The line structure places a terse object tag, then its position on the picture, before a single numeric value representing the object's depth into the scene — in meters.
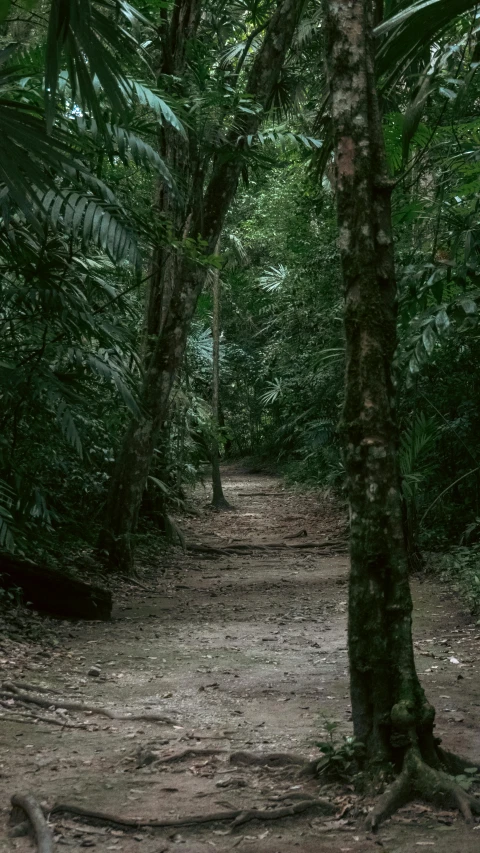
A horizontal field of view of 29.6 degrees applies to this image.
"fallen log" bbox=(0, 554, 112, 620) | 7.69
